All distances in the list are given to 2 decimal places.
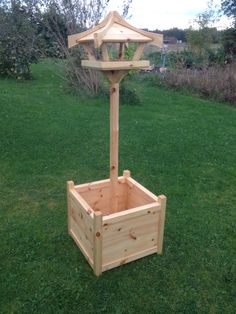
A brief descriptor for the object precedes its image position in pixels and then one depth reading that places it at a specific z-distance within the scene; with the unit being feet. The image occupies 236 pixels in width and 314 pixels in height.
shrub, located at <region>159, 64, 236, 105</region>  29.99
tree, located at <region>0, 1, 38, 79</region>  34.40
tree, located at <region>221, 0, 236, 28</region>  53.06
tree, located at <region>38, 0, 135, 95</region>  26.91
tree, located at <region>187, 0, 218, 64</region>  54.34
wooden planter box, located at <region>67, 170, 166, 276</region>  7.93
